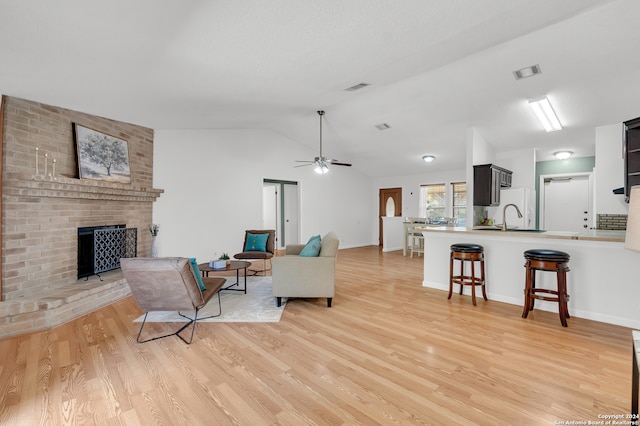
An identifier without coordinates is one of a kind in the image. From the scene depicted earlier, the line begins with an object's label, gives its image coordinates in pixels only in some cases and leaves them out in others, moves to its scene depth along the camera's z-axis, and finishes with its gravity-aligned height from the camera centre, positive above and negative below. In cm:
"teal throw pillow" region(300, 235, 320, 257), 365 -47
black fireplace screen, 418 -55
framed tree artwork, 409 +88
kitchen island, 303 -67
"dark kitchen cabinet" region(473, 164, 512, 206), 525 +56
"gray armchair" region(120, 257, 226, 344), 258 -67
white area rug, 330 -121
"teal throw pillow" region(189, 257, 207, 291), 310 -70
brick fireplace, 321 -10
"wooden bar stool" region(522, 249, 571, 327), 304 -60
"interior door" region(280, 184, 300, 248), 773 -6
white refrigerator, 621 +18
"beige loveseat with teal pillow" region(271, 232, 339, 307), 353 -78
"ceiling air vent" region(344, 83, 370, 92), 406 +185
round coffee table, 400 -78
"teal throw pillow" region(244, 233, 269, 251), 557 -59
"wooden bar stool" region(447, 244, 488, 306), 371 -59
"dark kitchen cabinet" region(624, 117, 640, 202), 288 +64
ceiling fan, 525 +92
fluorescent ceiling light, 441 +166
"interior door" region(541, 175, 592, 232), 639 +24
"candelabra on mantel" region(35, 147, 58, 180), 357 +58
